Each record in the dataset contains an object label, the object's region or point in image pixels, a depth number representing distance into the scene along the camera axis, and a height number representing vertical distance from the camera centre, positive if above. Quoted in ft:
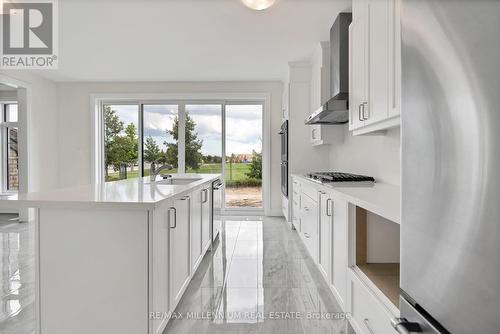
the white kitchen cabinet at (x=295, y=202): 12.46 -1.76
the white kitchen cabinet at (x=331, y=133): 12.62 +1.38
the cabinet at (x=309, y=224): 8.58 -2.00
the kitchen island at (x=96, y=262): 4.85 -1.69
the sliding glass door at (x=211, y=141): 19.29 +1.58
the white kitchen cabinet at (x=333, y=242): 5.86 -1.79
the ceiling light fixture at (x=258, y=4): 8.84 +4.99
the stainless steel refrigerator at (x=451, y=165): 1.49 +0.00
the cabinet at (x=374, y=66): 5.38 +2.15
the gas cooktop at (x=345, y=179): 8.04 -0.41
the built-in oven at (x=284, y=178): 15.43 -0.75
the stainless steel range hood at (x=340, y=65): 9.89 +3.50
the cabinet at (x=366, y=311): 4.12 -2.32
